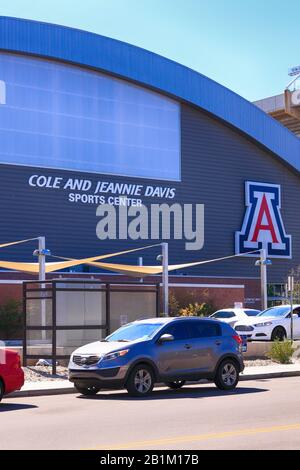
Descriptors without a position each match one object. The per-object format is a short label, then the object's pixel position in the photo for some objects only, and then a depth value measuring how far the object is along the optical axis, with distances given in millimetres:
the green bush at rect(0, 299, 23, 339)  38378
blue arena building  47375
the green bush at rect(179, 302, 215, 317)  39781
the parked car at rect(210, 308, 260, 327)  35031
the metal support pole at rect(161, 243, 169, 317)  30423
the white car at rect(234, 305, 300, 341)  31969
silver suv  17312
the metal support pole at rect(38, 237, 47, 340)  22969
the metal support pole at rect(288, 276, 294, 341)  29052
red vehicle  16047
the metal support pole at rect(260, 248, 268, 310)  42406
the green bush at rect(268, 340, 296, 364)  27297
